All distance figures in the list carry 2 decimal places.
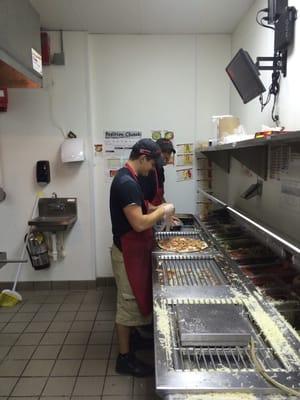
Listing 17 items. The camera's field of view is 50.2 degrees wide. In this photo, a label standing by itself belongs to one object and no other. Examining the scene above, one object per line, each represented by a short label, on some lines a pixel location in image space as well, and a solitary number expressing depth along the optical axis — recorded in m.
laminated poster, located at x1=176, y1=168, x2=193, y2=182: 3.44
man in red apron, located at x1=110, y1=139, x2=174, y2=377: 1.83
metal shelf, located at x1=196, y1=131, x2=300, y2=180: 2.13
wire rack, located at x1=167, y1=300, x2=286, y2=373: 0.98
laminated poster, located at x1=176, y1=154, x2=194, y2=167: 3.41
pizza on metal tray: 2.08
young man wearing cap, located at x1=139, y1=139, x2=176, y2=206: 2.71
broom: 3.17
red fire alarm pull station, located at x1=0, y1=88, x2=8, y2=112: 3.14
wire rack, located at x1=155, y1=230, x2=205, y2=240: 2.43
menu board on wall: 3.34
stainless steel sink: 3.36
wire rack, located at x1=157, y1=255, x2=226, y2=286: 1.62
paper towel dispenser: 3.18
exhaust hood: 1.62
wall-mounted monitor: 1.94
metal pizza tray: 1.08
